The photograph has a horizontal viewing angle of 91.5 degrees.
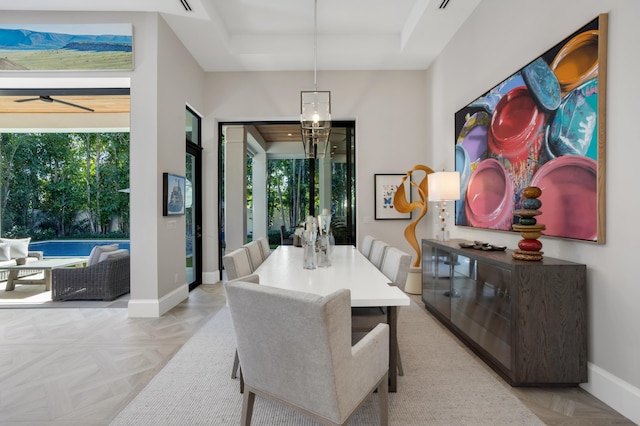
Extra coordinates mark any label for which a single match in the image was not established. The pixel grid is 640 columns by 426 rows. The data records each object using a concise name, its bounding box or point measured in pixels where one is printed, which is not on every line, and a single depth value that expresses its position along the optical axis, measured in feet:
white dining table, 5.44
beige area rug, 5.60
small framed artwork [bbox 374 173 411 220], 16.46
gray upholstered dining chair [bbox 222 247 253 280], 6.71
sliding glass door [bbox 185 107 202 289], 15.60
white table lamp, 11.45
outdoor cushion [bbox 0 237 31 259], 17.22
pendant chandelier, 10.43
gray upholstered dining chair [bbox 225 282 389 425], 3.59
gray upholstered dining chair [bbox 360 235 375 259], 10.94
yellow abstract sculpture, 14.29
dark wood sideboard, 6.31
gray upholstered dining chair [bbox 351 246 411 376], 6.59
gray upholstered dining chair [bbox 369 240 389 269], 8.92
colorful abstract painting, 6.21
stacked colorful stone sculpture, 6.85
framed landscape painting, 11.30
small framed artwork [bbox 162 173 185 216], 11.75
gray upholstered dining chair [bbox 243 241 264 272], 8.61
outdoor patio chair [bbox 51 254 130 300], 13.04
